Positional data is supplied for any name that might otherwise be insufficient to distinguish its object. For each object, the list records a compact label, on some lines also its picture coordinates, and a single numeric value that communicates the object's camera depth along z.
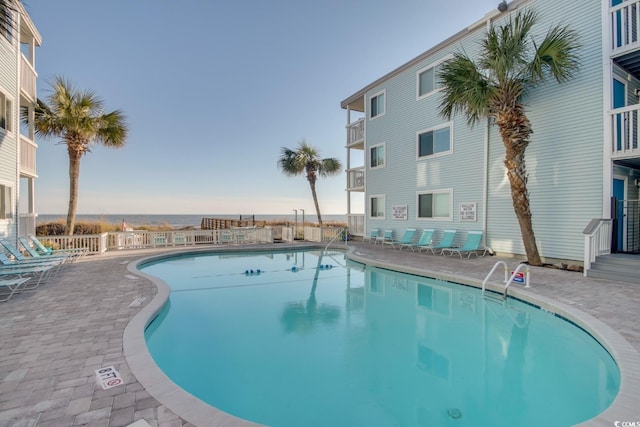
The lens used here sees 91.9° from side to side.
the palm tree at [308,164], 19.92
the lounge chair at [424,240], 12.25
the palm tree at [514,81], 7.80
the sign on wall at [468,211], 11.09
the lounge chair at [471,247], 10.49
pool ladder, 6.47
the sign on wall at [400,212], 13.85
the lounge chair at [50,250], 8.80
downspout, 10.63
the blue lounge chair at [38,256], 7.65
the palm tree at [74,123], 11.34
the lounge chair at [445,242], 11.42
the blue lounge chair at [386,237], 14.31
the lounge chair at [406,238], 12.97
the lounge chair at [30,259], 7.36
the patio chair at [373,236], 15.43
